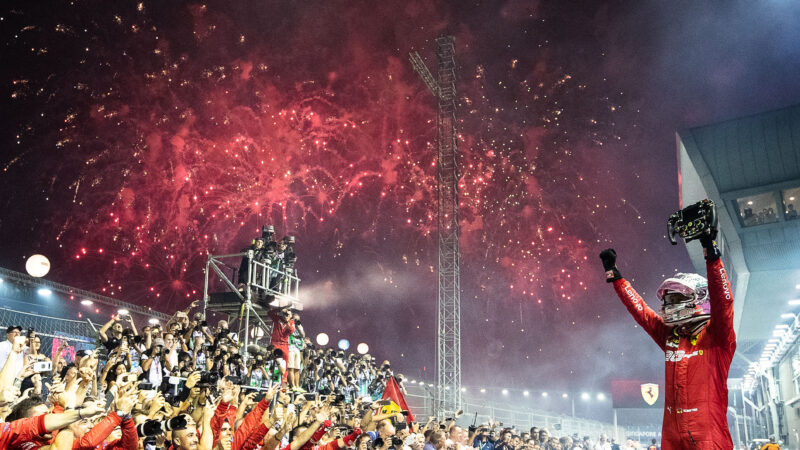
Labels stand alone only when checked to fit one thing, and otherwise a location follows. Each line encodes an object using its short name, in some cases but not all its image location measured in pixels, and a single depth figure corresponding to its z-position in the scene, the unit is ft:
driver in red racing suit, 13.29
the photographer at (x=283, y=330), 47.91
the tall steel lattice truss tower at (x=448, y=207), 84.17
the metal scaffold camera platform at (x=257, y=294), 50.52
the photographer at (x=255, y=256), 50.95
